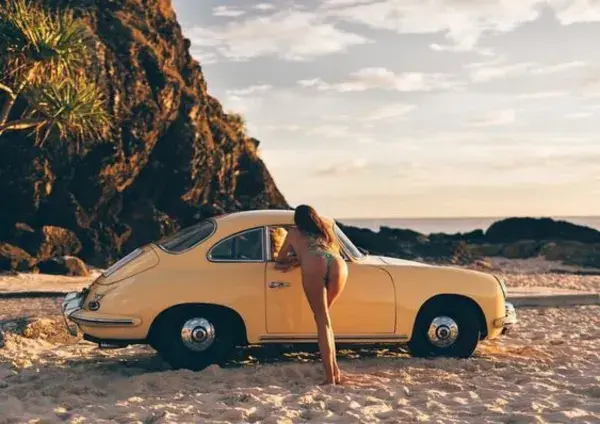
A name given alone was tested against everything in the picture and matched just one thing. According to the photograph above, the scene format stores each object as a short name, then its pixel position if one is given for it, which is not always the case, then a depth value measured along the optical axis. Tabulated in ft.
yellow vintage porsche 22.49
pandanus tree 55.93
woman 21.26
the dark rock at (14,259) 66.44
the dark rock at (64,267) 68.39
